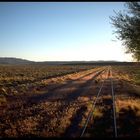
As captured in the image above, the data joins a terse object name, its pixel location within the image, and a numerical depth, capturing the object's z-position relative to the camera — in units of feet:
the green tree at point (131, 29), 38.57
